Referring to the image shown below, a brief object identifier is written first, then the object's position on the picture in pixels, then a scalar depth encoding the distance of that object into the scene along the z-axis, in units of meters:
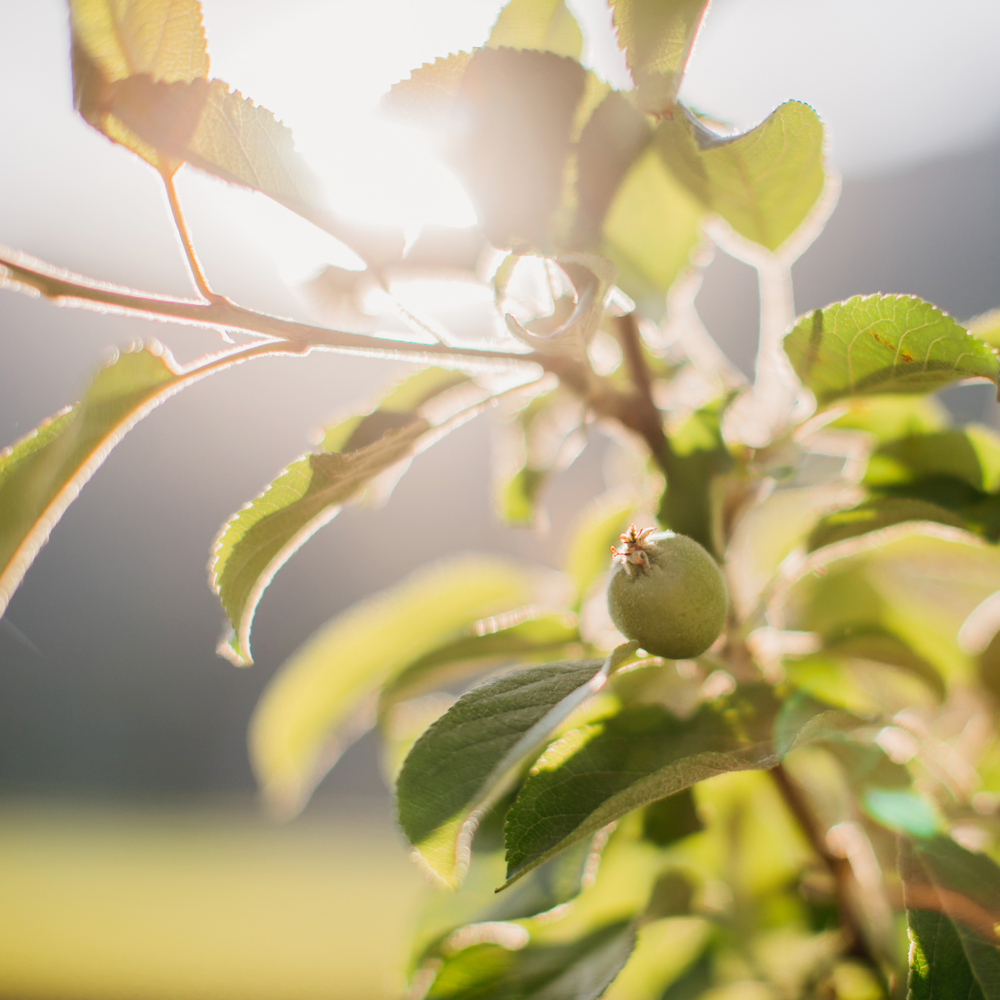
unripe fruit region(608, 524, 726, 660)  0.41
